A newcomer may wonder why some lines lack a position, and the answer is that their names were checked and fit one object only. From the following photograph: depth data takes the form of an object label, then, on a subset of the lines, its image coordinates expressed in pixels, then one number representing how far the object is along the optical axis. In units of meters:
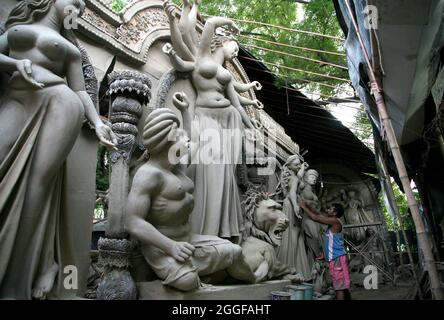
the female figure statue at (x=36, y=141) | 2.16
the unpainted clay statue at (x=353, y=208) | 11.45
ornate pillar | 2.76
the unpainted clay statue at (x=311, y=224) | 6.81
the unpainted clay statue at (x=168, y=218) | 2.70
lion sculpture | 3.80
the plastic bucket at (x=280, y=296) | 3.21
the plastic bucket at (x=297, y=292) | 3.27
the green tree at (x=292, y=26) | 7.79
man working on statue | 4.34
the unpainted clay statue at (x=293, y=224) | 5.66
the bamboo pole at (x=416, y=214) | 3.07
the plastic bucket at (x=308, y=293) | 3.39
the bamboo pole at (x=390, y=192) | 5.18
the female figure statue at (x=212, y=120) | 3.92
